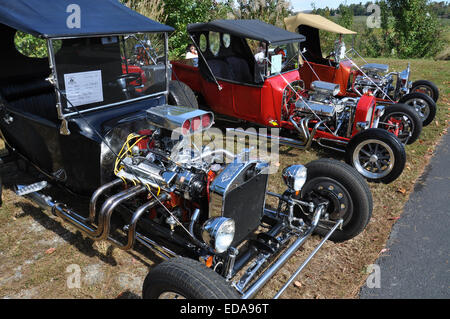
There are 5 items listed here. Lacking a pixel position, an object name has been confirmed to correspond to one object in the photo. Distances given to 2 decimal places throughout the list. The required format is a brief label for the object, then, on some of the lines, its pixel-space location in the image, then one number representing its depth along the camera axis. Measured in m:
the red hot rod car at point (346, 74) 6.80
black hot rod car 2.49
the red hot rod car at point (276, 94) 5.05
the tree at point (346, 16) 18.19
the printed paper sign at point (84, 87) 2.86
